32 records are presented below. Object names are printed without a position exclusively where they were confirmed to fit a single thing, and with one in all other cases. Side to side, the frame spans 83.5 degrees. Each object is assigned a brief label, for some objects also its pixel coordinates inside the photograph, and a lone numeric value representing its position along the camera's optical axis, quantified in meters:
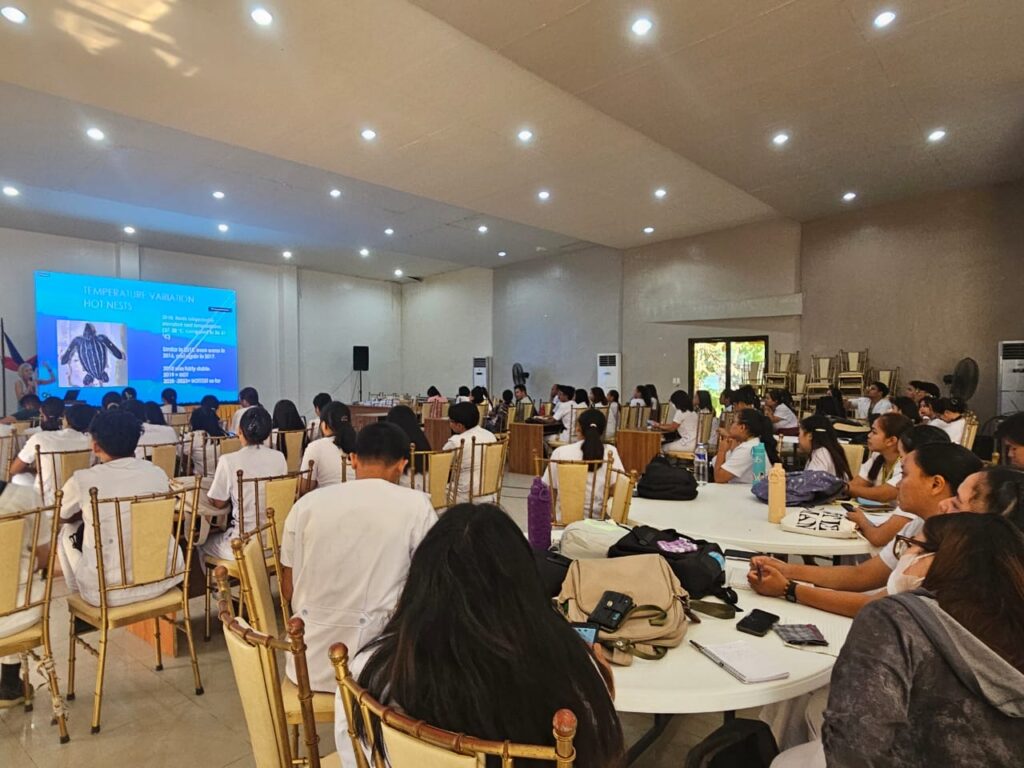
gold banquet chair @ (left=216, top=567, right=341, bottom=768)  1.03
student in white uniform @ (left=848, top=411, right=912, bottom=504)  2.84
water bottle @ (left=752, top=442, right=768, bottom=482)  3.23
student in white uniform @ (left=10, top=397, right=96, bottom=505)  3.90
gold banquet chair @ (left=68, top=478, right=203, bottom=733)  2.31
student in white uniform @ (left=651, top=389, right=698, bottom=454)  7.05
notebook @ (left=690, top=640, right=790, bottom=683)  1.27
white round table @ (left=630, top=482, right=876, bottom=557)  2.18
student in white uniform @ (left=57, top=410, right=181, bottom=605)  2.41
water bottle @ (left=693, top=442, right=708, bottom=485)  3.70
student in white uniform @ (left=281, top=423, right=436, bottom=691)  1.63
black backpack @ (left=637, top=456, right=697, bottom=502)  2.90
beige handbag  1.37
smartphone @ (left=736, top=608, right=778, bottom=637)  1.48
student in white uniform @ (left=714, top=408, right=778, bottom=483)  3.58
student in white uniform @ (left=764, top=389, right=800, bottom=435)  7.40
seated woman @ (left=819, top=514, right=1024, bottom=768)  0.94
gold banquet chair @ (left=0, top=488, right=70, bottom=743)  1.98
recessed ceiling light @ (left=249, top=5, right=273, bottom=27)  3.86
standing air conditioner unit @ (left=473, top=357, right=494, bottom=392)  13.81
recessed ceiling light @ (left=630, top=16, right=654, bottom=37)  4.09
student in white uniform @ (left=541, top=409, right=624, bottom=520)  3.29
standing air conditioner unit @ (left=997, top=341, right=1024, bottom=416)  7.43
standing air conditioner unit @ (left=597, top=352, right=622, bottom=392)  11.79
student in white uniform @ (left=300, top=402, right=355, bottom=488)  3.56
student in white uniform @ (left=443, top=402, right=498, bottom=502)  4.25
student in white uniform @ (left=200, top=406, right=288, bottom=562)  2.97
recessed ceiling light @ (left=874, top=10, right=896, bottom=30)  4.02
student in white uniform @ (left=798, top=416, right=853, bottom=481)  3.43
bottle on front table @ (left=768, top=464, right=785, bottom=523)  2.46
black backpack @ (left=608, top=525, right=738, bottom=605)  1.68
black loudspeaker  14.17
